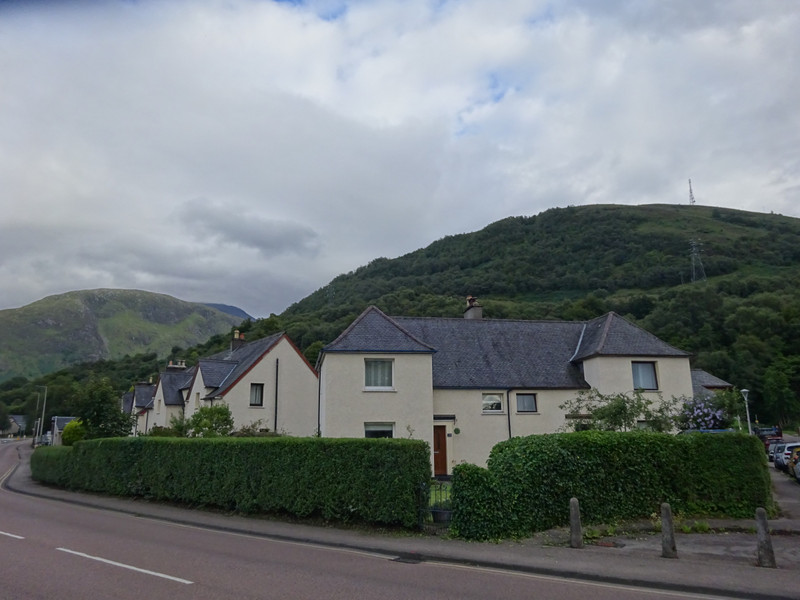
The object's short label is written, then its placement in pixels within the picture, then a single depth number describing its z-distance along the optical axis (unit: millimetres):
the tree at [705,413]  20656
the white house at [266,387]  32094
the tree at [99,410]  30094
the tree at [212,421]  24259
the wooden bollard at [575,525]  12195
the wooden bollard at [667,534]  11210
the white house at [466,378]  25703
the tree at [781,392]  67062
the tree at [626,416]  19391
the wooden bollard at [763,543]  10344
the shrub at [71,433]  49125
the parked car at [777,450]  34338
